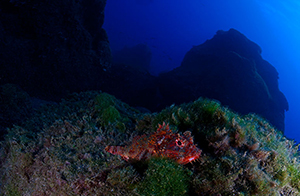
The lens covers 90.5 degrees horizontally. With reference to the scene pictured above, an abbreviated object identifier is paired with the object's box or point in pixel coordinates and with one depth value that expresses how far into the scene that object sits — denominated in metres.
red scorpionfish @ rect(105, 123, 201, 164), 2.30
